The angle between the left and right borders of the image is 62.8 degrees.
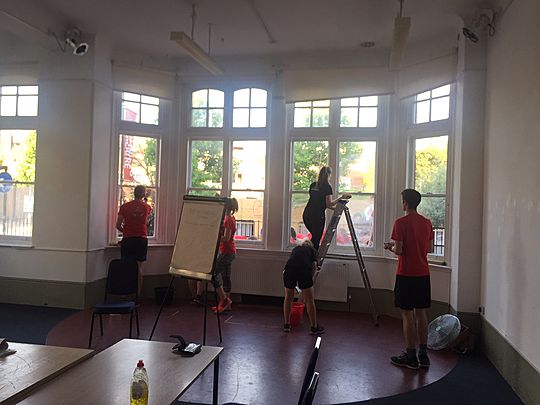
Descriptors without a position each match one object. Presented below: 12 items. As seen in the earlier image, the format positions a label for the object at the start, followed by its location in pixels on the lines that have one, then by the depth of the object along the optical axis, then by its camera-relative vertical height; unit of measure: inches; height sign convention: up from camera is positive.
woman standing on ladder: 227.5 -1.1
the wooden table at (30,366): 75.1 -33.8
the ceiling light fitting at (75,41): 216.1 +77.3
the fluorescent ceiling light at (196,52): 186.9 +68.7
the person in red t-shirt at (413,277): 164.9 -26.9
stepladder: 225.1 -19.5
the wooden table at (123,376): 74.9 -34.4
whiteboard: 179.0 -16.0
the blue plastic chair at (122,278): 192.2 -35.7
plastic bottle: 72.5 -32.3
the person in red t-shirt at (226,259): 236.8 -32.9
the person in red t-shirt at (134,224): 239.5 -15.2
